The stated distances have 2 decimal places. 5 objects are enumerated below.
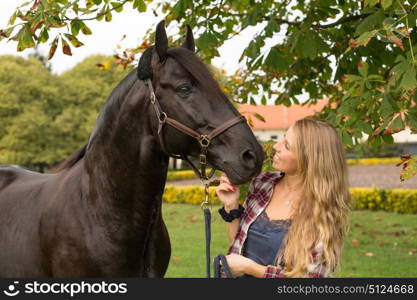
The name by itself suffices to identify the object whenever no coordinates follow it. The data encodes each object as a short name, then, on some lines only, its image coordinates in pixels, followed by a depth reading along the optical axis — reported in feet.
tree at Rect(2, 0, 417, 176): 10.87
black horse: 7.91
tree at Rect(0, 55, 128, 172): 105.91
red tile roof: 177.88
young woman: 7.86
